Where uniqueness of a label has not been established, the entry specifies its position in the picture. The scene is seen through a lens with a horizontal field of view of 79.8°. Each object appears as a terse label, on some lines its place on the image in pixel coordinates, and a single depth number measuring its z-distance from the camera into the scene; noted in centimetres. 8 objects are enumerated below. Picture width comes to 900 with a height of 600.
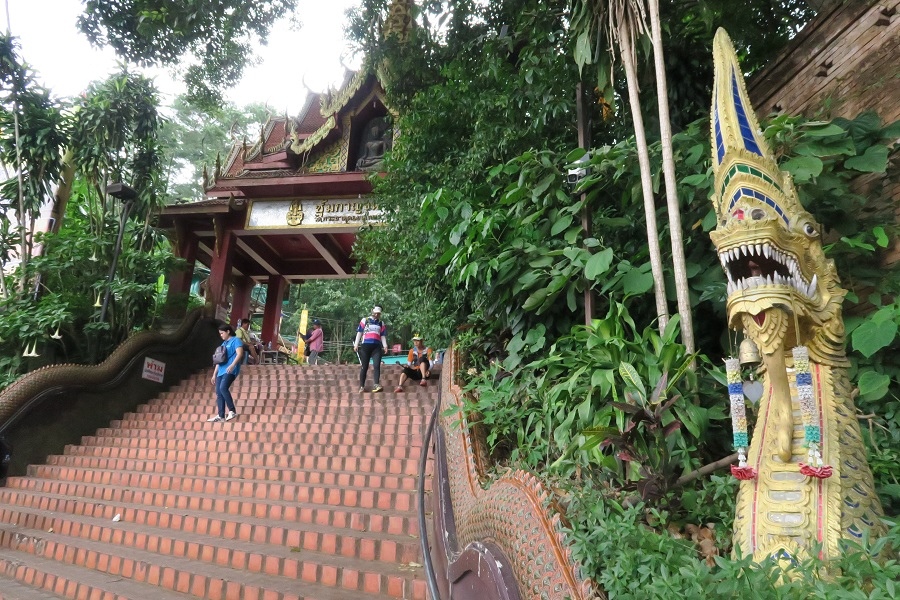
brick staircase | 349
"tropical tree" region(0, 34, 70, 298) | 870
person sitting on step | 770
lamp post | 859
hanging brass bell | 183
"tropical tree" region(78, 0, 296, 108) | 670
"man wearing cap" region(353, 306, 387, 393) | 733
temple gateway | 1118
